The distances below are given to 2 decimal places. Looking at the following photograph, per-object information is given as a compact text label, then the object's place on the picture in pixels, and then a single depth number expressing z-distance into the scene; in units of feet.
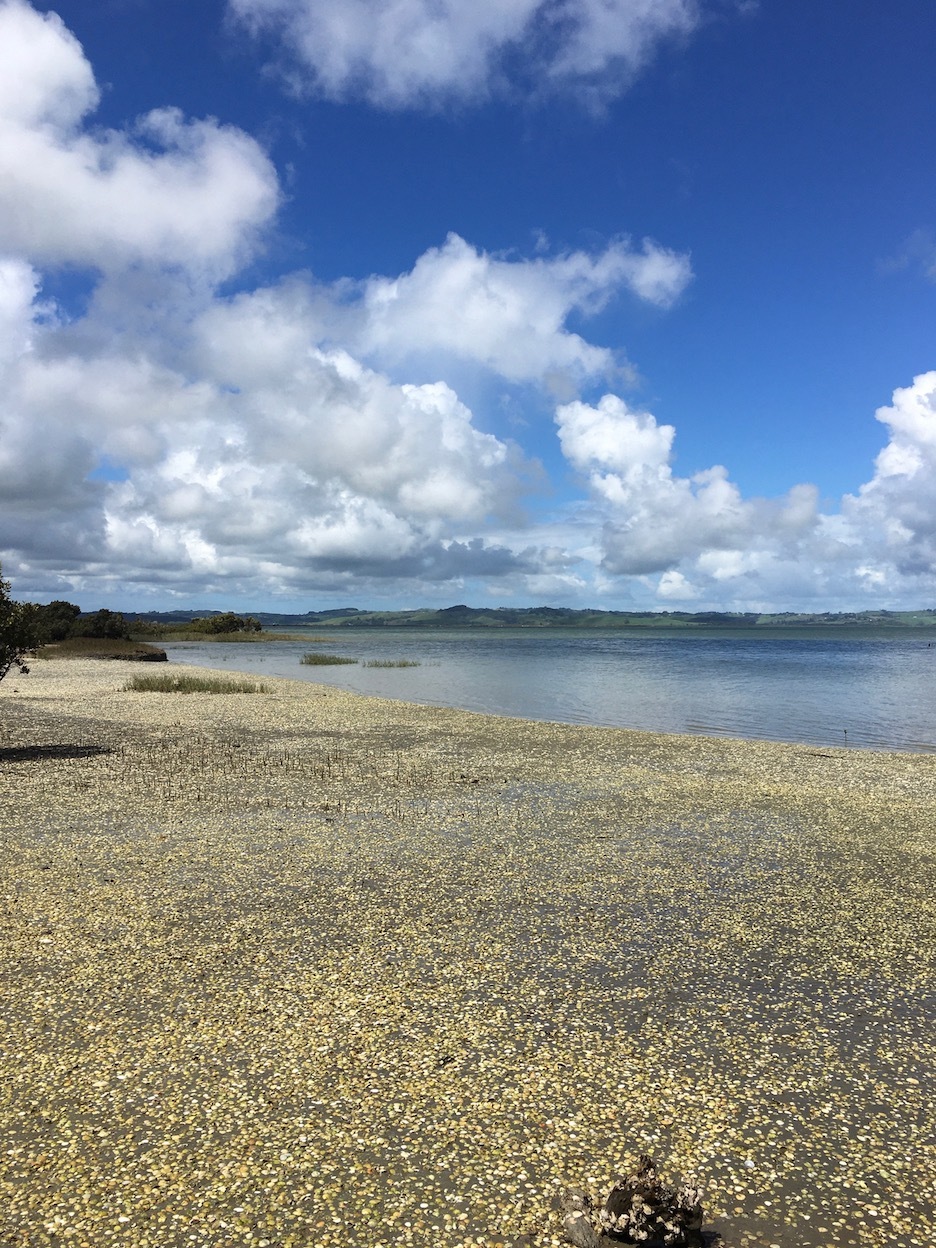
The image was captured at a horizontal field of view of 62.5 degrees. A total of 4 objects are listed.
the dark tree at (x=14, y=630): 71.36
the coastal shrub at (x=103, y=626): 299.38
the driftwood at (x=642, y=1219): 14.94
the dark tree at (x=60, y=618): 277.46
